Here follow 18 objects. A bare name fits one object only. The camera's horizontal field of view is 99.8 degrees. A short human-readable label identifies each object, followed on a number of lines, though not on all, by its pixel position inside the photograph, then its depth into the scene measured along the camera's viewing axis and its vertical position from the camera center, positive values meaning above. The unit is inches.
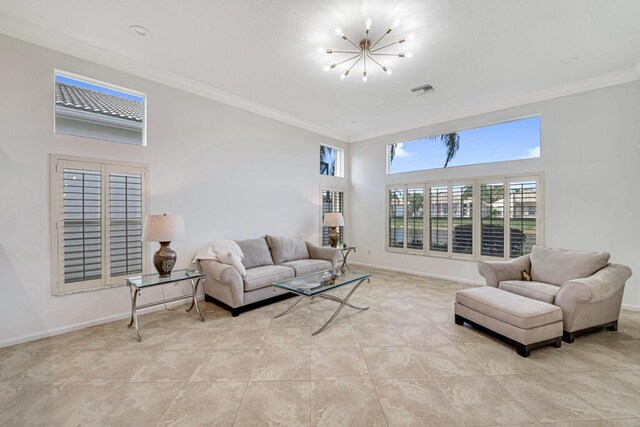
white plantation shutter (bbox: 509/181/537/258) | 170.1 -2.5
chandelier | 111.3 +74.1
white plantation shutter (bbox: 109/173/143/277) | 128.0 -6.2
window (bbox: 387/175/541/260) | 172.9 -4.0
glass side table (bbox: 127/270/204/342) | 114.0 -31.0
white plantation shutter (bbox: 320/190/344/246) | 242.8 +6.5
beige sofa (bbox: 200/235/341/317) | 134.6 -33.7
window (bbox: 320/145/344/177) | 247.5 +48.8
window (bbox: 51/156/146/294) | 115.1 -5.6
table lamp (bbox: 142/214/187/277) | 120.8 -11.0
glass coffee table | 116.6 -33.7
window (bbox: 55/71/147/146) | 119.6 +47.9
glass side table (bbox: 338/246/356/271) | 221.9 -39.3
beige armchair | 104.7 -30.4
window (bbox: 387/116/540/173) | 175.2 +48.9
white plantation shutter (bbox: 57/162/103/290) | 116.2 -5.9
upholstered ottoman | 96.7 -40.1
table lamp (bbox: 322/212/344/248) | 220.4 -8.6
